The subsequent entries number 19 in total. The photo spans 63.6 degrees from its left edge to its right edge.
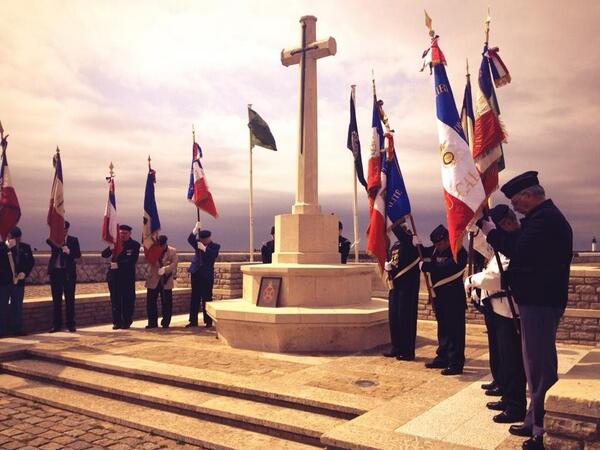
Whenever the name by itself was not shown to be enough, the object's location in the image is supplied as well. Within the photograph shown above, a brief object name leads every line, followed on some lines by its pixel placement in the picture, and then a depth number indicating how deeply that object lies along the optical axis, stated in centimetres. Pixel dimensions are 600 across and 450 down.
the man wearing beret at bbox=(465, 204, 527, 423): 425
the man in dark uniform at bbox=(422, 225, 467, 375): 611
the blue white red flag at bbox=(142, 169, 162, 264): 1060
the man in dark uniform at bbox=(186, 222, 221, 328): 1038
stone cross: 924
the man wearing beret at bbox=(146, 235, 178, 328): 1037
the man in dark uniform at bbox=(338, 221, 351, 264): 1138
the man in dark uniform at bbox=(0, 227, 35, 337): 933
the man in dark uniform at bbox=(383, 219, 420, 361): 693
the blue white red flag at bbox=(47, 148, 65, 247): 986
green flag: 1394
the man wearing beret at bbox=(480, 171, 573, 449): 366
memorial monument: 764
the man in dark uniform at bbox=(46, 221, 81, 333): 968
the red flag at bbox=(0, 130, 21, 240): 968
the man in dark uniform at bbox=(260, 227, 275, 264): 1191
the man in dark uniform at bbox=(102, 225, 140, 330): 1015
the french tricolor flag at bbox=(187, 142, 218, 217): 1107
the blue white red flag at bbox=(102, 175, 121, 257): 1038
